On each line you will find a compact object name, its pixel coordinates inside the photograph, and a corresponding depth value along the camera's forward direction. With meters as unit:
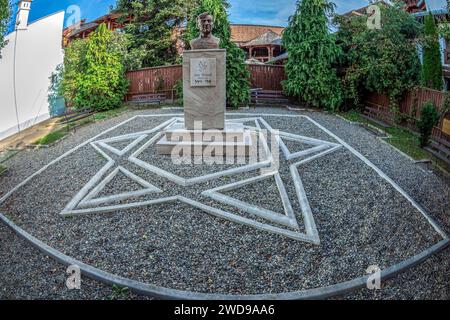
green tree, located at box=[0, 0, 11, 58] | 9.50
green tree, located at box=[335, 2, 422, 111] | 12.98
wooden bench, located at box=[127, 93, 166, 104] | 17.18
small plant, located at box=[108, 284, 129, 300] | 4.23
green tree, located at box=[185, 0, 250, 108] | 15.35
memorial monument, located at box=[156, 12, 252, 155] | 8.40
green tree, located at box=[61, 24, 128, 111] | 15.95
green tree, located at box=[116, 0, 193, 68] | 19.94
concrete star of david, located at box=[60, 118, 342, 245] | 5.64
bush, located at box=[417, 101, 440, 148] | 9.66
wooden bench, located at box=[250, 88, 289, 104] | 17.20
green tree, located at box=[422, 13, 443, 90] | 13.09
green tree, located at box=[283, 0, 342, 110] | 15.17
